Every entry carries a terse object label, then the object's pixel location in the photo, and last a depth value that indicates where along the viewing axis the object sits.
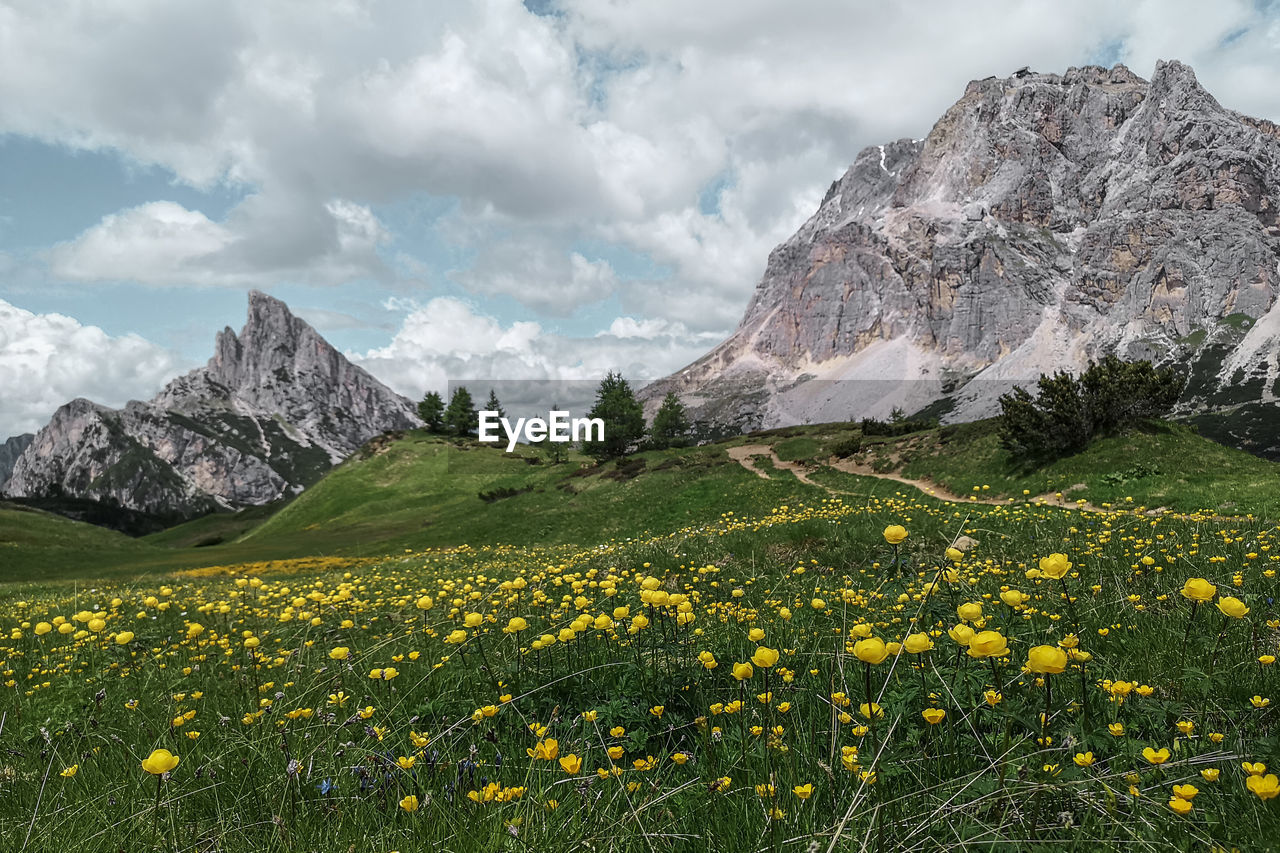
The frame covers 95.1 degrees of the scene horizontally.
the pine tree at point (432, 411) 96.44
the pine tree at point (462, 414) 93.44
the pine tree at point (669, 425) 89.25
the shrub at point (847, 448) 40.81
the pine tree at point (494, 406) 103.44
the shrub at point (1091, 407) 24.34
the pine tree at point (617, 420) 73.50
